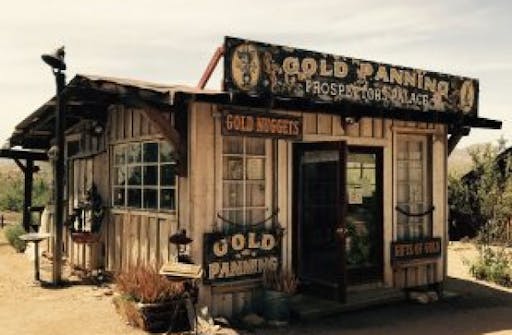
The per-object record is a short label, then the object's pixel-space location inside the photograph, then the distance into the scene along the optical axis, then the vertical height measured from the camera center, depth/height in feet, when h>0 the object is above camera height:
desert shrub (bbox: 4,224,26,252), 48.24 -5.53
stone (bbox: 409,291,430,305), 29.58 -6.56
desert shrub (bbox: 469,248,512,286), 35.85 -6.13
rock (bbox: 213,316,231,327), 23.56 -6.28
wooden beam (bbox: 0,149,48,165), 51.18 +2.14
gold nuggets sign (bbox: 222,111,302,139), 24.54 +2.45
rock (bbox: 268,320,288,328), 23.91 -6.47
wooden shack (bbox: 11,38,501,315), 24.41 +0.45
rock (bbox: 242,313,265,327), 24.04 -6.38
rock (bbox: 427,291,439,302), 30.18 -6.63
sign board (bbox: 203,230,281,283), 24.25 -3.60
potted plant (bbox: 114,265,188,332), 22.71 -5.30
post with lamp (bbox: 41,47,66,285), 32.19 +1.01
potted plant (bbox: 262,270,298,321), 24.44 -5.36
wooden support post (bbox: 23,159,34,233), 53.83 -0.64
